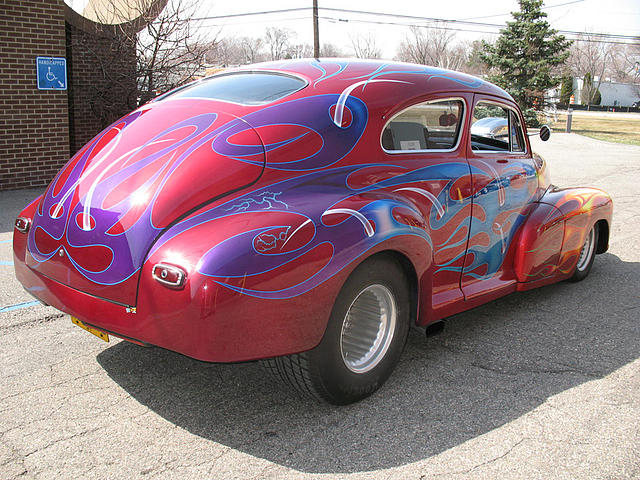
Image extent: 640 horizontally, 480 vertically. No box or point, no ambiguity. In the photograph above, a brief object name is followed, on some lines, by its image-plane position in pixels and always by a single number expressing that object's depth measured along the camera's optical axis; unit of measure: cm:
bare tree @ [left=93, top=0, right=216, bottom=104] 1112
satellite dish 1090
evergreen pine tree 2969
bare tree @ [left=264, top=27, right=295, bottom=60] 6644
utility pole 2972
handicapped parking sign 962
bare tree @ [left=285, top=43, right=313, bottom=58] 6369
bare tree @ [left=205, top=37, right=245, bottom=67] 6881
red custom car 269
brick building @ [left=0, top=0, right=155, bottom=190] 930
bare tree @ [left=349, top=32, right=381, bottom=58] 5334
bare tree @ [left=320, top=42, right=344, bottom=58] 6956
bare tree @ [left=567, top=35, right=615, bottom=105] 7306
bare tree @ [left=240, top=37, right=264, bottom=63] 7051
